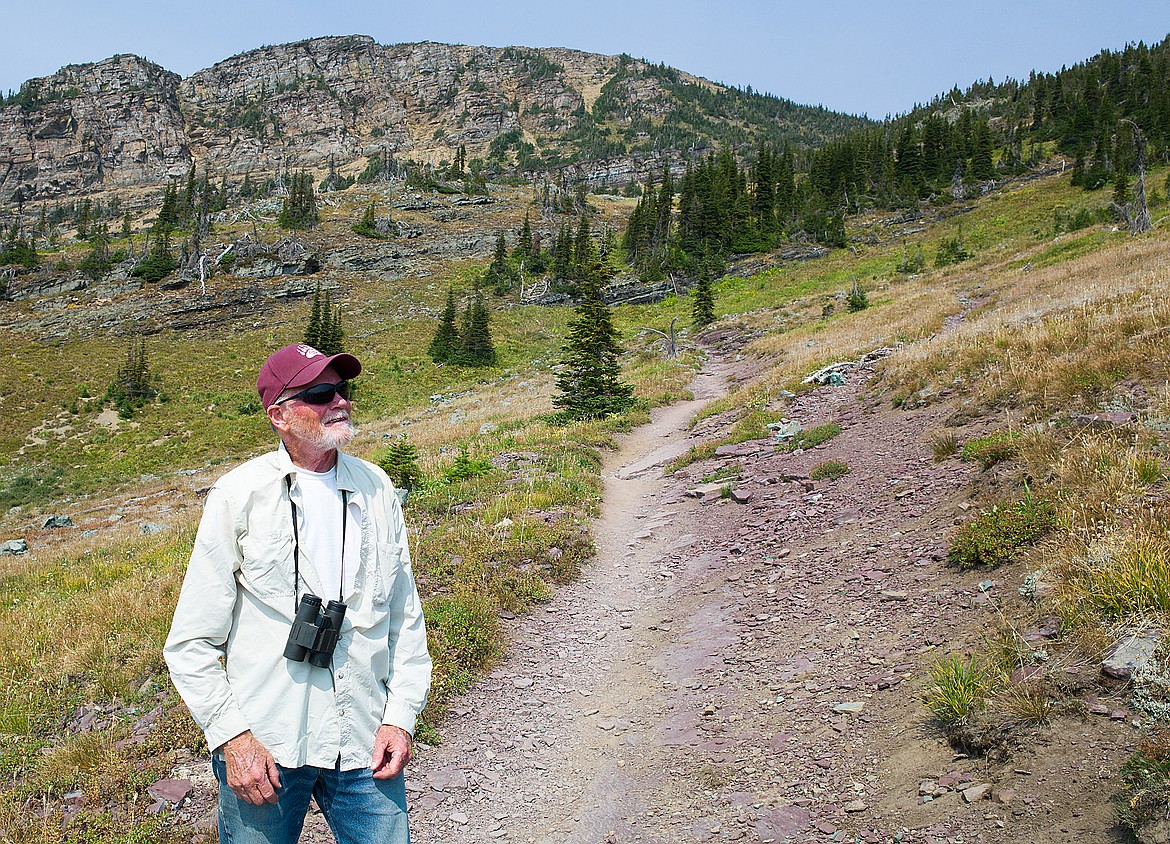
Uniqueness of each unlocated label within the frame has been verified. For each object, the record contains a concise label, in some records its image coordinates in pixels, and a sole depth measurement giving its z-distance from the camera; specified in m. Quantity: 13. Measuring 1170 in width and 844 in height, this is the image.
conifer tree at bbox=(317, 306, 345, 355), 46.26
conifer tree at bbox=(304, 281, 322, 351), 46.66
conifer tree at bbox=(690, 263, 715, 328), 46.62
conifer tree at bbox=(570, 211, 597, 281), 72.81
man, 2.54
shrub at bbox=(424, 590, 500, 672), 6.50
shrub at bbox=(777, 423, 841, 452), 11.91
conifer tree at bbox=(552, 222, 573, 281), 73.88
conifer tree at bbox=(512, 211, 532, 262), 81.31
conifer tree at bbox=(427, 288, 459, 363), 50.78
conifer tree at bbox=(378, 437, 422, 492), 13.09
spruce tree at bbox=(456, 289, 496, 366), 50.69
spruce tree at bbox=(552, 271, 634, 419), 21.56
